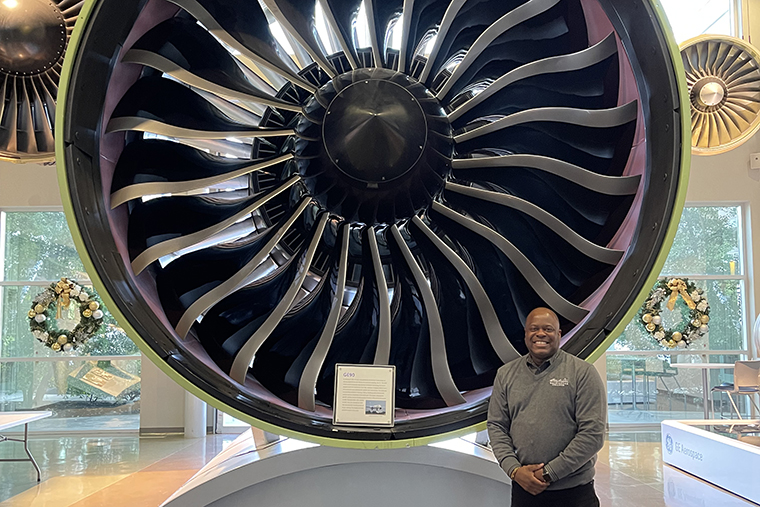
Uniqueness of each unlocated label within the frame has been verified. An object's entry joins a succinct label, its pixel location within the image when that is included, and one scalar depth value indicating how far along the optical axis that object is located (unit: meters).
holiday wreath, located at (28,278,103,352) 8.12
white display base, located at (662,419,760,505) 4.84
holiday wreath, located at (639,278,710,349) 8.06
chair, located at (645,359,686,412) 9.46
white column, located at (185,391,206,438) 8.45
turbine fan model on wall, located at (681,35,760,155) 4.93
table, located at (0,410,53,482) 5.06
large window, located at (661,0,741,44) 9.63
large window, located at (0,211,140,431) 9.17
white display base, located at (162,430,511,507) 2.14
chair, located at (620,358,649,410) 9.46
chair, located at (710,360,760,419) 6.49
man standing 2.05
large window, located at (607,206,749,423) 9.45
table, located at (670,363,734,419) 7.43
